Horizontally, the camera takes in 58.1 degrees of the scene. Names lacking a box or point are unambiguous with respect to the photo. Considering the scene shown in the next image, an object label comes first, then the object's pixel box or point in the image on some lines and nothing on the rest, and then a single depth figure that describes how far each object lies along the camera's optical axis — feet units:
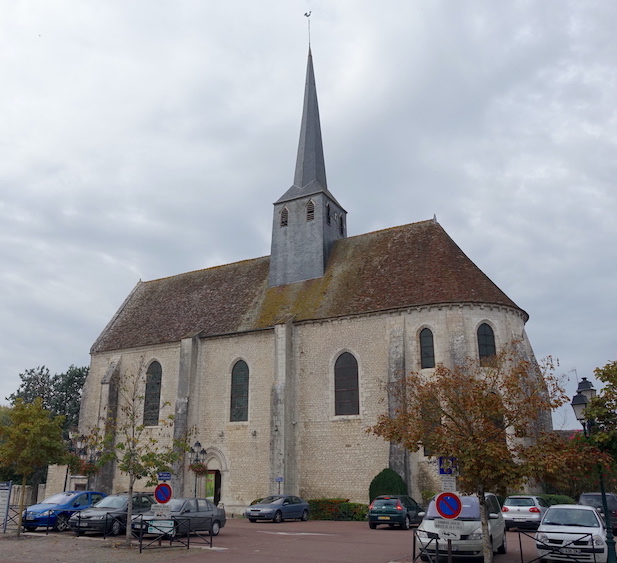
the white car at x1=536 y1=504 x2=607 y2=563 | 37.99
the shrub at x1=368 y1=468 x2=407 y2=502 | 71.46
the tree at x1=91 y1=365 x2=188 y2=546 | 51.78
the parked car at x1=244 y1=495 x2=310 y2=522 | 70.44
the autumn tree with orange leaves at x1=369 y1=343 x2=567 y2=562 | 33.58
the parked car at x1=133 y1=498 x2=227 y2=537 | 50.30
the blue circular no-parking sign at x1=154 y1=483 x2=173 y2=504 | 43.57
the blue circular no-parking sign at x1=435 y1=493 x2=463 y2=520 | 31.04
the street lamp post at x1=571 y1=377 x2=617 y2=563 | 36.72
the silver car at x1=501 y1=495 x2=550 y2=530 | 60.18
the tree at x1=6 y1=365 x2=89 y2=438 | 143.95
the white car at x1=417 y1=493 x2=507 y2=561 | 39.27
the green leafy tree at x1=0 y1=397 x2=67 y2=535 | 56.54
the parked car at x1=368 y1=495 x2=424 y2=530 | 62.23
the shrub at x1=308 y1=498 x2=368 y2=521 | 75.61
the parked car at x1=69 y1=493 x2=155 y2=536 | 53.72
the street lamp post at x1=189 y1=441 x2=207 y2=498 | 87.35
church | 81.20
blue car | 58.03
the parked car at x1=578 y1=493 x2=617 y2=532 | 59.90
